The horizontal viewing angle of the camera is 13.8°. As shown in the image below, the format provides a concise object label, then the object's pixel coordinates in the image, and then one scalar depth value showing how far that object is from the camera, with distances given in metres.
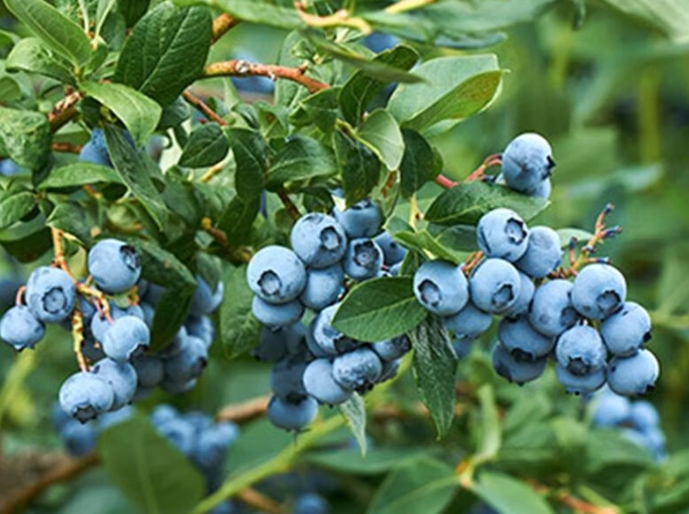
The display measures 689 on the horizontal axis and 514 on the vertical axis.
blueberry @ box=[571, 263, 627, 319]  0.85
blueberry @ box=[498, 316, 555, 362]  0.87
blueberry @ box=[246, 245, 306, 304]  0.86
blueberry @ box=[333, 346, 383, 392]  0.86
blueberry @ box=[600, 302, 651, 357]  0.86
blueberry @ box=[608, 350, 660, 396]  0.87
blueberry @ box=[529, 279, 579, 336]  0.86
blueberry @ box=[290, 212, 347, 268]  0.85
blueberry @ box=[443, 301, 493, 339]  0.85
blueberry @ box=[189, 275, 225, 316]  0.94
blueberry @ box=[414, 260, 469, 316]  0.84
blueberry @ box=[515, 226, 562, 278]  0.86
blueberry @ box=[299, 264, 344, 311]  0.86
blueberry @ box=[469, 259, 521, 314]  0.84
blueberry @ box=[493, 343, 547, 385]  0.88
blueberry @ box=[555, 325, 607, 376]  0.86
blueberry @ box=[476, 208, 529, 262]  0.84
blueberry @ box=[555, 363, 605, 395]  0.87
